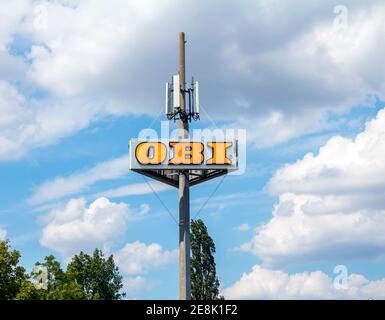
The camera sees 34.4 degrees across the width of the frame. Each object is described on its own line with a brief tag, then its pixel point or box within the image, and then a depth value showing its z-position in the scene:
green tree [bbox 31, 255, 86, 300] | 76.06
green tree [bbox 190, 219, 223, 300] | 79.81
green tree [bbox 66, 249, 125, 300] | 105.94
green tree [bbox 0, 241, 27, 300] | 64.19
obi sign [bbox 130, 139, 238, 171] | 47.34
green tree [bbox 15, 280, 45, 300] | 63.31
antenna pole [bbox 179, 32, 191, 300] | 47.16
